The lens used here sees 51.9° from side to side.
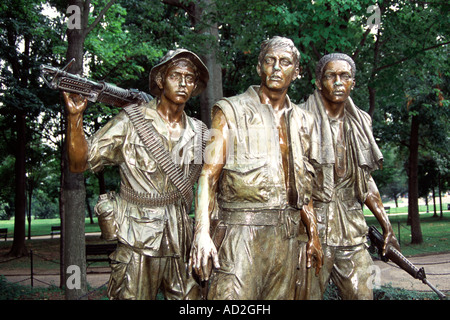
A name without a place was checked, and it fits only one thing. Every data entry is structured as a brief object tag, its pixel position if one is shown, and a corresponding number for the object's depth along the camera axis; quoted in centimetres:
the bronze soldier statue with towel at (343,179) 396
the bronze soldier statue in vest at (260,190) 305
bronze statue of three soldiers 312
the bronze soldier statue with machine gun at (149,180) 342
